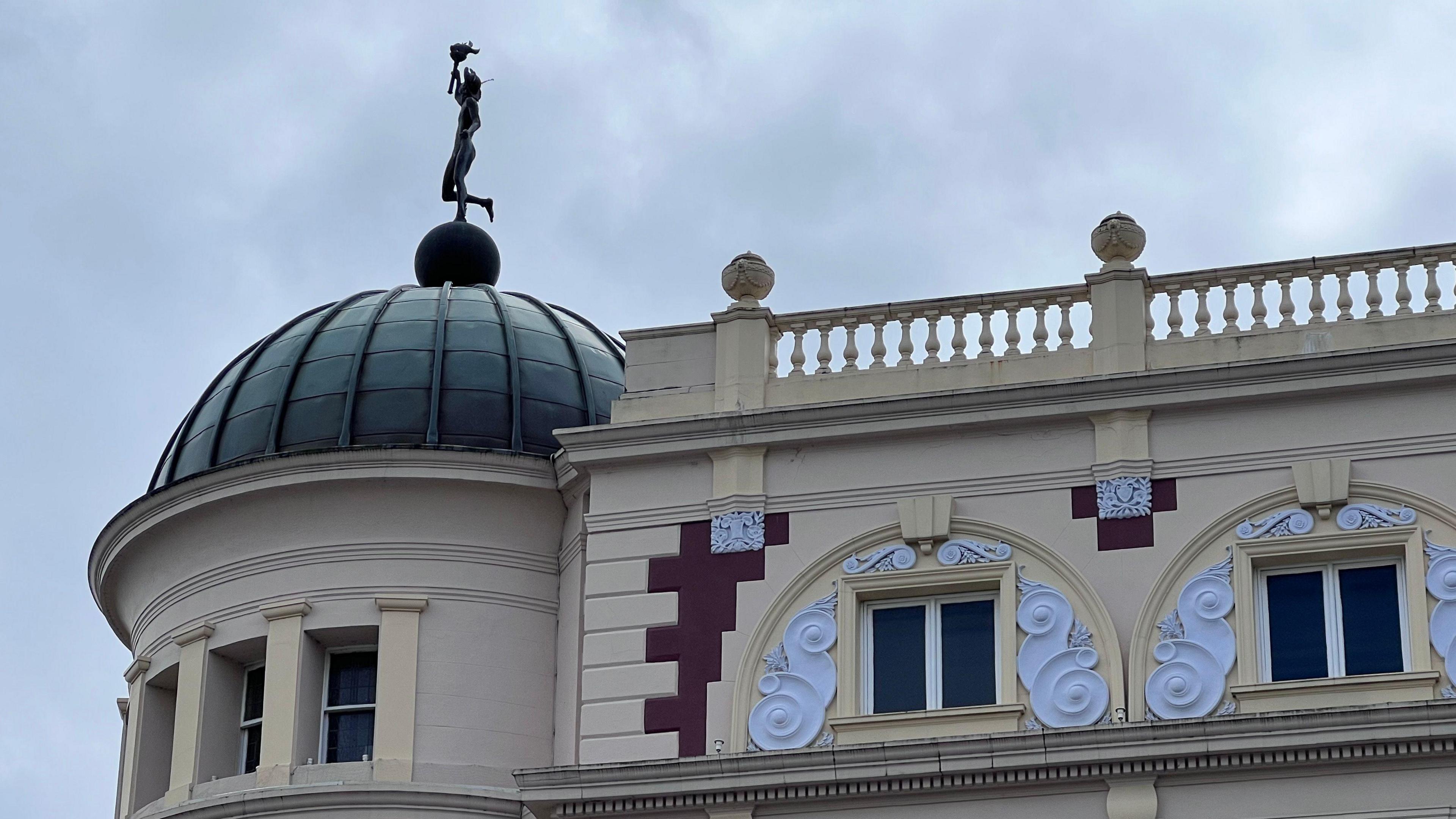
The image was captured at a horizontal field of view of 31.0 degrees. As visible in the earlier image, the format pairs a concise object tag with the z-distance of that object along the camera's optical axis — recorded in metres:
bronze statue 33.47
